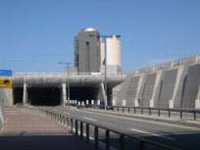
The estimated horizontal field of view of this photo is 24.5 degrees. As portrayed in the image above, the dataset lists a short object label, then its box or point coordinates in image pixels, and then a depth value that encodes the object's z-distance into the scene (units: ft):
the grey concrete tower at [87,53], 532.32
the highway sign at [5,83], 102.94
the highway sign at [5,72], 101.65
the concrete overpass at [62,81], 365.81
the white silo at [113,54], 508.12
